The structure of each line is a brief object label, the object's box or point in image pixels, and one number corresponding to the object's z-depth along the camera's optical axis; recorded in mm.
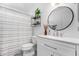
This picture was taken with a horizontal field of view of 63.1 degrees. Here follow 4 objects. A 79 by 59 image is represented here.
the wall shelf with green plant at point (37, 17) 2348
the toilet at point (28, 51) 1980
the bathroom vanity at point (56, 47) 812
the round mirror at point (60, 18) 1476
